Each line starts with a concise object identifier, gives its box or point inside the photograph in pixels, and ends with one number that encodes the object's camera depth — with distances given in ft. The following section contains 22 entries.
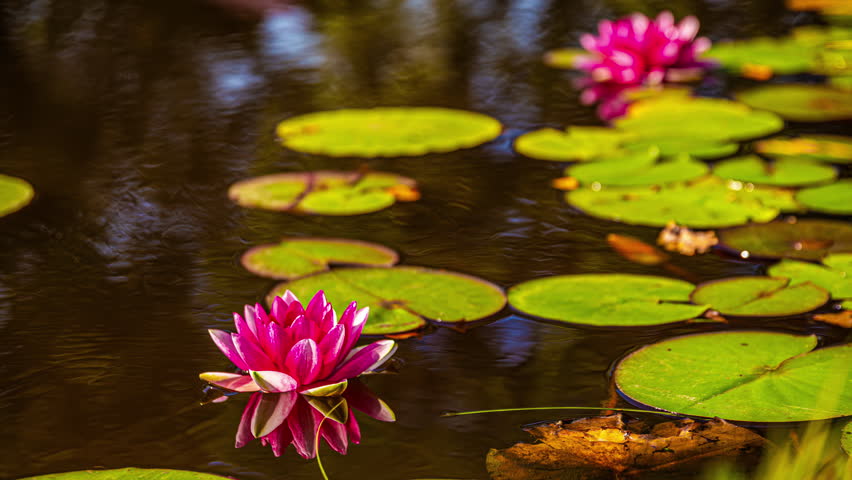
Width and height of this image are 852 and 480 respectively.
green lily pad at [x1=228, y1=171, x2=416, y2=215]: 15.76
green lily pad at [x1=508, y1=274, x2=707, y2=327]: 11.69
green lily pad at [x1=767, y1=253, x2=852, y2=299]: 12.52
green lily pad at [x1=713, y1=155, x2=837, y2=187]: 16.67
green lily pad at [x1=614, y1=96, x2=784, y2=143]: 19.67
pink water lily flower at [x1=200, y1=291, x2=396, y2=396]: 9.66
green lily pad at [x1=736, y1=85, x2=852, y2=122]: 21.16
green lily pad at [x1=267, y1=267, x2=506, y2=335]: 11.69
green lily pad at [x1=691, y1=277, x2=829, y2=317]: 11.88
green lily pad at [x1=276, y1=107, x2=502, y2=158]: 18.81
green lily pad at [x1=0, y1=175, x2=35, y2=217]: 15.47
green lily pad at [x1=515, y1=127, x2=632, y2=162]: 18.40
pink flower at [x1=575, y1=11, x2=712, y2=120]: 24.18
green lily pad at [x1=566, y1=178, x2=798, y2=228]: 15.14
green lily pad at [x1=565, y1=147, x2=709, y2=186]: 16.87
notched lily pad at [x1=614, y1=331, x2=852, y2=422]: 9.55
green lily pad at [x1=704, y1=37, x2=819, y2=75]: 25.76
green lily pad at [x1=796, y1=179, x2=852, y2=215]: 15.44
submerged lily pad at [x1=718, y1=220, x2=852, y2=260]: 13.89
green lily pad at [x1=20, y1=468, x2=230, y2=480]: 8.37
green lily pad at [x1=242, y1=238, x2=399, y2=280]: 13.15
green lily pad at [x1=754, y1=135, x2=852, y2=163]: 18.07
